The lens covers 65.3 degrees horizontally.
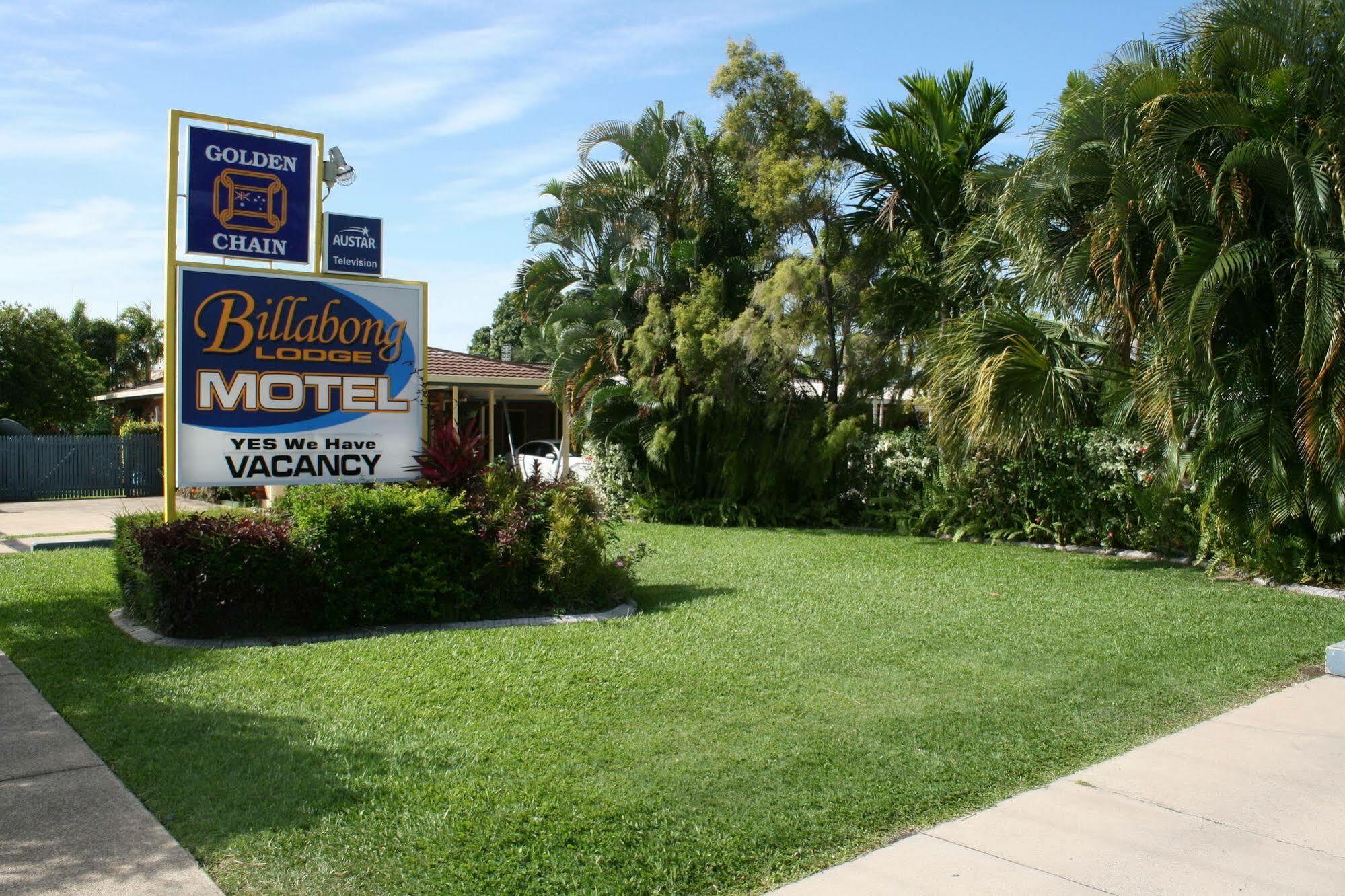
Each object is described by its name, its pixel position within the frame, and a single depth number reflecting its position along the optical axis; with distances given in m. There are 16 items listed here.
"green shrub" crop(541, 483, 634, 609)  9.03
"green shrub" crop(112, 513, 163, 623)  8.09
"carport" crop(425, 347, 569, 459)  26.05
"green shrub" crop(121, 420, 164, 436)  27.73
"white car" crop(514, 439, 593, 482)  21.47
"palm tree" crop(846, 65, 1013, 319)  15.30
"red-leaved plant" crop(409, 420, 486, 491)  9.53
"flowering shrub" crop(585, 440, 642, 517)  19.19
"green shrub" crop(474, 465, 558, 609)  8.96
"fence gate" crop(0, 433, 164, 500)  23.05
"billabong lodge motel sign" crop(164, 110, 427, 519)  8.83
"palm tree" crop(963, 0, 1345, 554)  9.61
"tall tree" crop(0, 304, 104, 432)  27.92
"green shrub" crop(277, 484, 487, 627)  8.23
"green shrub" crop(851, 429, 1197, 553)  12.38
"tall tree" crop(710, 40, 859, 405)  16.25
